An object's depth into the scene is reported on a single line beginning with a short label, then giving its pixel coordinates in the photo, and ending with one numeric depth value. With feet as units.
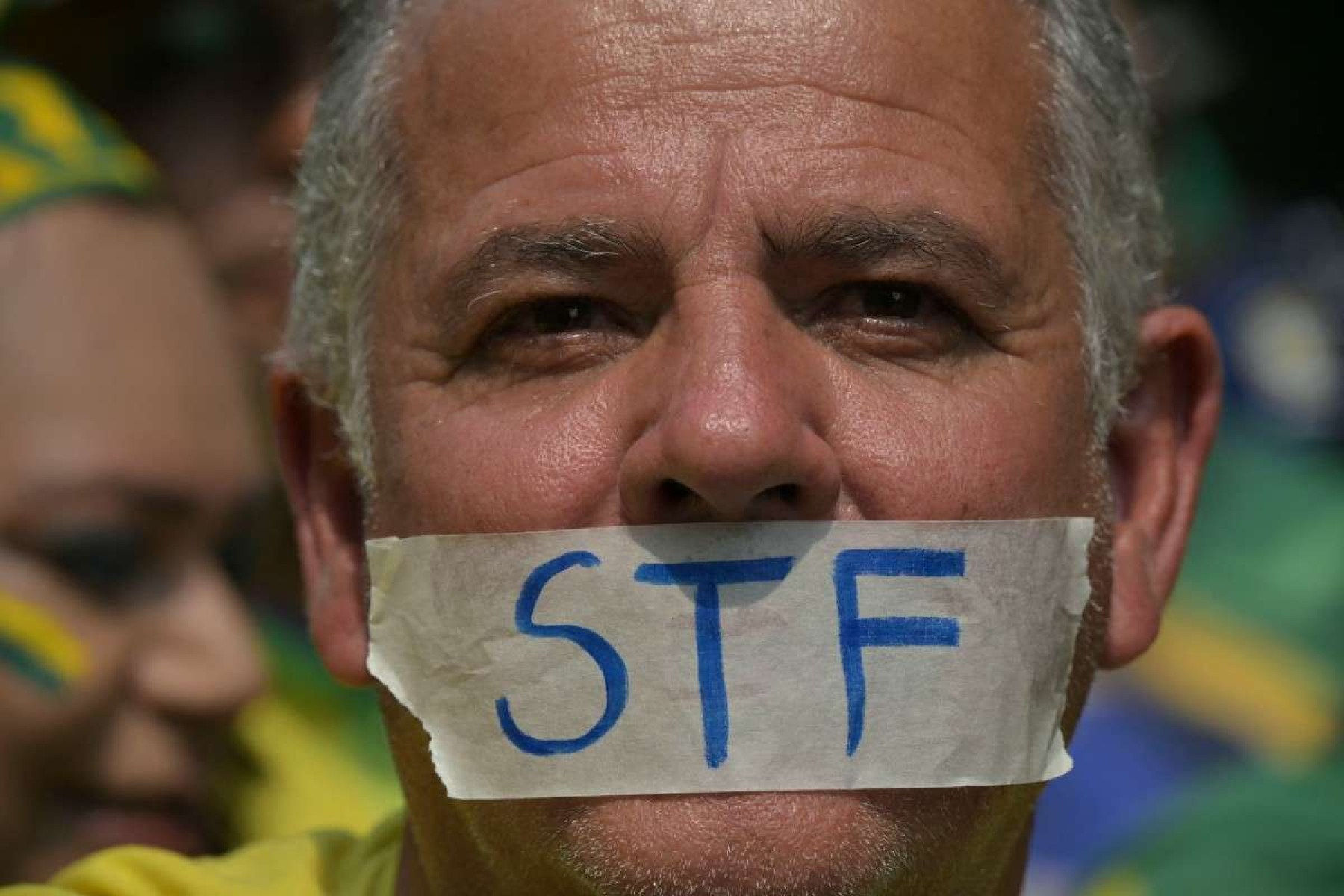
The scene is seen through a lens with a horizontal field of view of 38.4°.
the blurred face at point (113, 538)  11.95
